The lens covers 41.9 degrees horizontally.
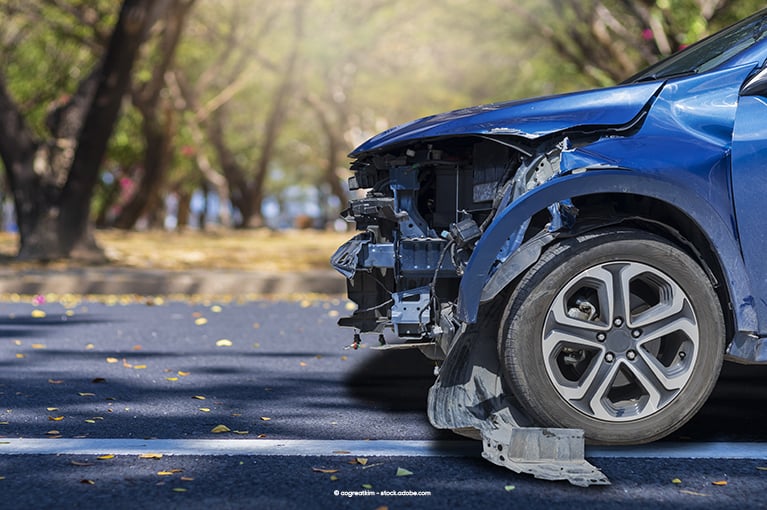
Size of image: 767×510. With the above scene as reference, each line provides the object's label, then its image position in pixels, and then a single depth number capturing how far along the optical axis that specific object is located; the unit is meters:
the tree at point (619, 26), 14.89
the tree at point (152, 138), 21.92
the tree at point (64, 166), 13.20
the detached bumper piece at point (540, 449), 3.70
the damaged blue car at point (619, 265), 3.95
